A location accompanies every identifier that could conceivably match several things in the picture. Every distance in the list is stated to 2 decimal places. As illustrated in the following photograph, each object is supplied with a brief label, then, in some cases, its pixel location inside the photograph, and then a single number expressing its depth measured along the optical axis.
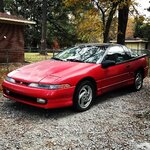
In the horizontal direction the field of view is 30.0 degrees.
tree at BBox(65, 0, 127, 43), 16.92
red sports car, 5.66
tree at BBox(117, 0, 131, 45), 15.02
